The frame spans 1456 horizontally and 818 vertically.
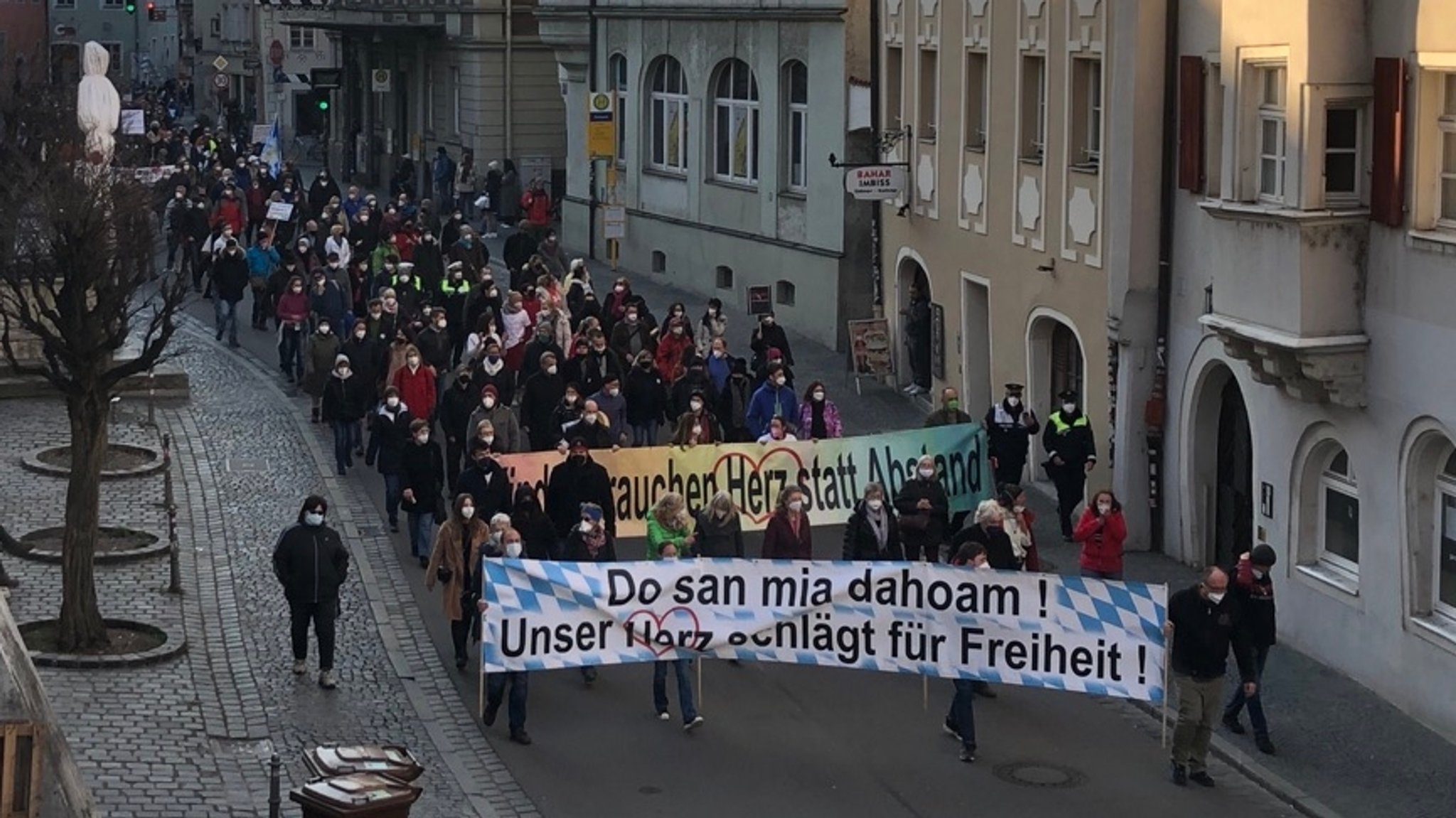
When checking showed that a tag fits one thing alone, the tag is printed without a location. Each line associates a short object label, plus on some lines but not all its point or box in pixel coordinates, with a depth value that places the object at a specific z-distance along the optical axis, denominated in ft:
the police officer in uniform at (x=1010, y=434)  80.89
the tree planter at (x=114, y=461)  83.56
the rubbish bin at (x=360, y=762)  43.80
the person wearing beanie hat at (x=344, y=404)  86.38
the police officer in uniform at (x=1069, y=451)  79.46
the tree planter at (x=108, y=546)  71.46
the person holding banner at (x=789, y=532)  64.23
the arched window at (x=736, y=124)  131.85
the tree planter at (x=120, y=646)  60.90
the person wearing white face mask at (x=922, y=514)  68.18
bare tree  62.18
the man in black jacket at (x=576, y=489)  70.69
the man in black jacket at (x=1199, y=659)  55.01
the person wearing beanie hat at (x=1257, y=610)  57.82
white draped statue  105.19
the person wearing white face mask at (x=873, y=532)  64.90
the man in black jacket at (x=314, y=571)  60.18
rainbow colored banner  74.54
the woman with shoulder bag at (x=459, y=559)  62.34
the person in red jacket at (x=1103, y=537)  67.21
